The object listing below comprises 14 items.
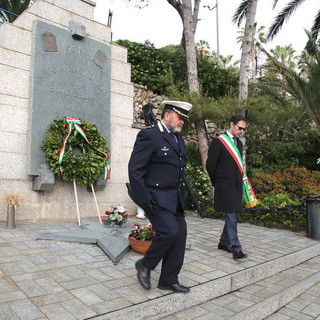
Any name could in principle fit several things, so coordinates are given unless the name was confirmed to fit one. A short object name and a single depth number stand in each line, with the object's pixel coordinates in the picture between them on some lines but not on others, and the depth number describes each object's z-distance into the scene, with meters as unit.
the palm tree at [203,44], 33.12
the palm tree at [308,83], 8.80
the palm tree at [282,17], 15.09
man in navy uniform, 3.07
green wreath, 6.32
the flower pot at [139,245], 4.42
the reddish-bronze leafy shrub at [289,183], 8.55
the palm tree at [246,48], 9.98
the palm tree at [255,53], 28.30
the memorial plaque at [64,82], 6.35
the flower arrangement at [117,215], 5.85
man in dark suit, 4.64
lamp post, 29.92
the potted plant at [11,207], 5.54
